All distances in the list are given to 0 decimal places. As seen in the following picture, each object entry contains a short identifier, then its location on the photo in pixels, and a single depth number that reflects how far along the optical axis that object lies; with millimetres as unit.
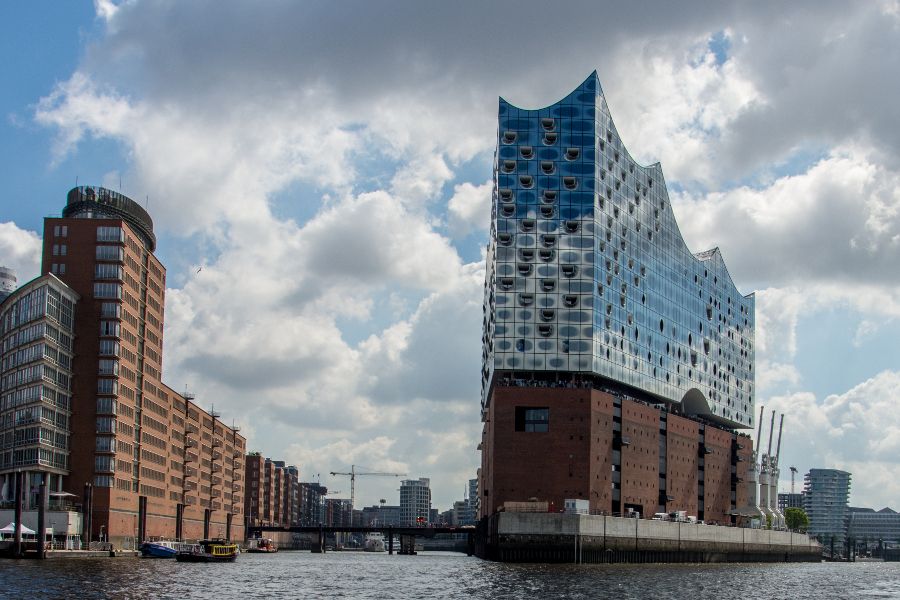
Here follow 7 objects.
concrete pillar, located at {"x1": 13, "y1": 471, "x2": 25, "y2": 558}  125450
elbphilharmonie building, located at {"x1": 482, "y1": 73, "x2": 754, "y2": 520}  158250
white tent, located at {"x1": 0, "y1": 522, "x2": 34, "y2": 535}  133700
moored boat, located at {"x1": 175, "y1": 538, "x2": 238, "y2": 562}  146888
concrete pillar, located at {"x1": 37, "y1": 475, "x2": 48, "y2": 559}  125250
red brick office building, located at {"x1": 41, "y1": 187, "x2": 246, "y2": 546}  157125
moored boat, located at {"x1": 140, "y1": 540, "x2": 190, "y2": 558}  154250
